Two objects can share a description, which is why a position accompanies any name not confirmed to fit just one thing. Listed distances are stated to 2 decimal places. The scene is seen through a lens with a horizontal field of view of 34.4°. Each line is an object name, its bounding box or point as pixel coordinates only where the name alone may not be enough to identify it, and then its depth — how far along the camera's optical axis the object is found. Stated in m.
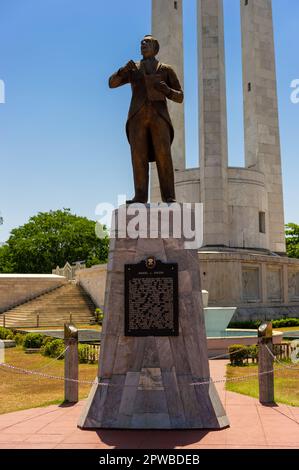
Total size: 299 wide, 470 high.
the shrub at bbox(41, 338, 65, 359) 16.69
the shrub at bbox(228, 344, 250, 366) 14.47
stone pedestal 7.17
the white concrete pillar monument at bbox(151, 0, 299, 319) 28.50
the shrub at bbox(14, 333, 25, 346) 21.08
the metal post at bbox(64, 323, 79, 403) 9.50
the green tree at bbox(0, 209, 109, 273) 56.90
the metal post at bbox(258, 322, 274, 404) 9.20
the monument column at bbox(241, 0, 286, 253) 36.12
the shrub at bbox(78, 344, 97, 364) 15.36
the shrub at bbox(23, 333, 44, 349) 18.86
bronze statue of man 8.45
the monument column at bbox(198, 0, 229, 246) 31.28
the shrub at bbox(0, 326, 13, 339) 22.52
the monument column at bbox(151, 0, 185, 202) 35.44
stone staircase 30.46
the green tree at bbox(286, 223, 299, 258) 53.81
